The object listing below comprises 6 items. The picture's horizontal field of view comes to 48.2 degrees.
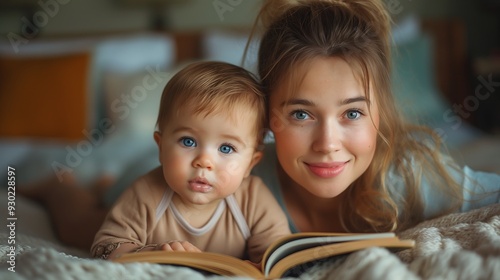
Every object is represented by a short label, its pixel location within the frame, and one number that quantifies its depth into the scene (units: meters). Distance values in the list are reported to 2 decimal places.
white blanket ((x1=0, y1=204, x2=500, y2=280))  0.77
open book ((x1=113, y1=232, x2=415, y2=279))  0.84
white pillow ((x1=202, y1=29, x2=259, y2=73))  2.38
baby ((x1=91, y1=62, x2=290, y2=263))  0.98
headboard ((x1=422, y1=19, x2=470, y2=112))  2.88
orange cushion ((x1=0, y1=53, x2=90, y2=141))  2.37
